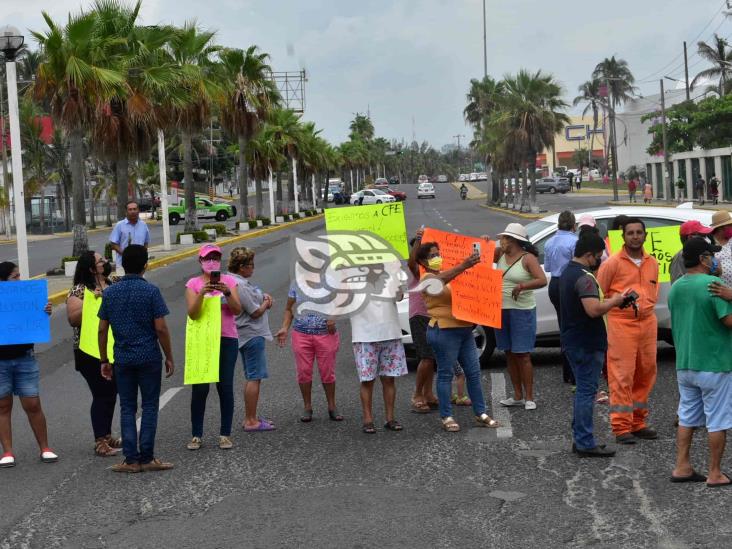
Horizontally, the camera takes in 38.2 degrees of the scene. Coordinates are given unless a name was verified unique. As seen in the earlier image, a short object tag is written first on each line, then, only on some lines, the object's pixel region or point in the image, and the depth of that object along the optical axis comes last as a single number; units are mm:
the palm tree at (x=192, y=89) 35562
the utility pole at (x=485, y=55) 87962
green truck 68188
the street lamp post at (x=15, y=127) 18719
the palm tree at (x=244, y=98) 50688
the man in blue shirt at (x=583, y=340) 7688
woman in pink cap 8148
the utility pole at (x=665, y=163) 63938
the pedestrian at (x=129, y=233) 17198
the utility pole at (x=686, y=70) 71188
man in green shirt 6727
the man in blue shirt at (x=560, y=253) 10234
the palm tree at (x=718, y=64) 81438
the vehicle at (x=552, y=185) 97812
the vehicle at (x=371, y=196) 79500
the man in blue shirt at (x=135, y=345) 7680
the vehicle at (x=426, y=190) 102812
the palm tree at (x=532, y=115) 61156
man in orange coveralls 7984
